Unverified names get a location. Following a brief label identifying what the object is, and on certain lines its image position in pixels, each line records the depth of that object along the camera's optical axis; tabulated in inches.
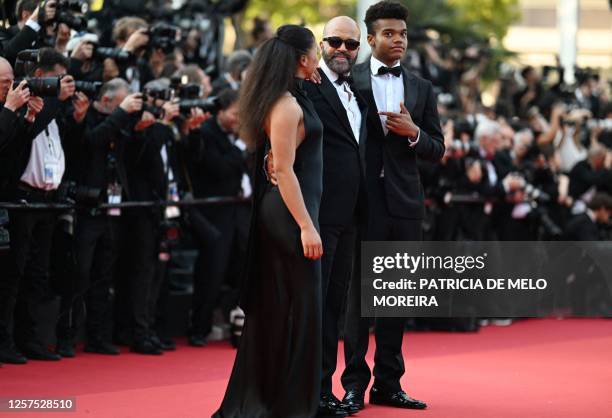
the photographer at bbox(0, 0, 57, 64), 666.0
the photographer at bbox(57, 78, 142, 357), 689.7
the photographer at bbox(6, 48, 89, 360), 651.0
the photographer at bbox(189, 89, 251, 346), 784.5
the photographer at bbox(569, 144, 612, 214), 1035.5
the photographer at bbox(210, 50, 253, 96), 838.3
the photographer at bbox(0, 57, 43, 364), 608.8
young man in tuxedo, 547.5
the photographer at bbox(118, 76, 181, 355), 726.7
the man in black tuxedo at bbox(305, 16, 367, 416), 521.8
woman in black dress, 477.3
